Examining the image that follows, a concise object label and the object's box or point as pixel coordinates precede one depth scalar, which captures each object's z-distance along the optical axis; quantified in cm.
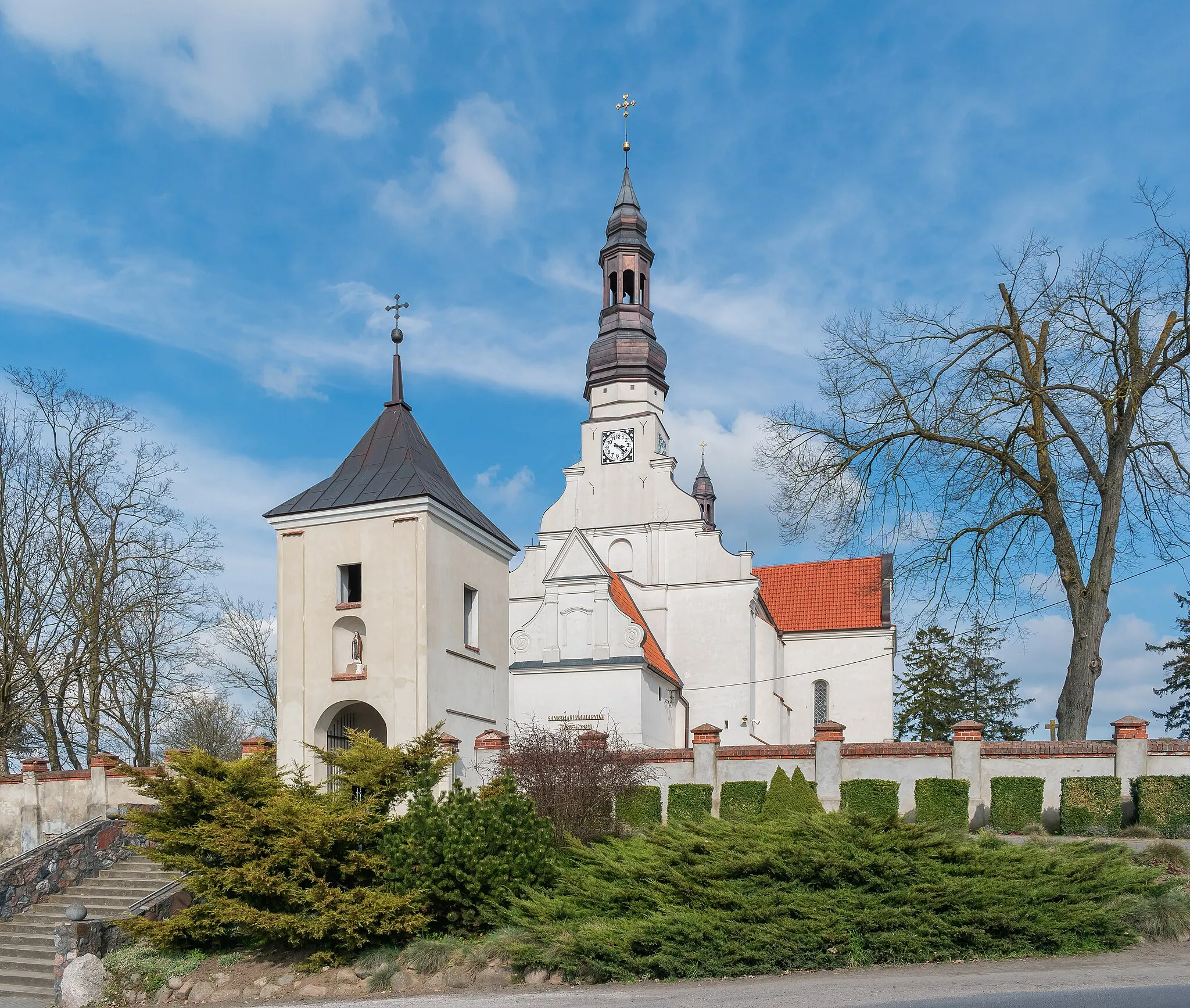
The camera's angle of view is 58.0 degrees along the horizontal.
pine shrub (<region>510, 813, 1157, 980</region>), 1041
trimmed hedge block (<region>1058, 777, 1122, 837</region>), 1661
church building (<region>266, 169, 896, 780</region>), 1789
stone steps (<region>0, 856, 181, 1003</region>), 1514
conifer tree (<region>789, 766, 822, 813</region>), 1772
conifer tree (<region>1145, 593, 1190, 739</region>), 4650
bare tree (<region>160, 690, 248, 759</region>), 4028
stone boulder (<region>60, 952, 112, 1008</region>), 1334
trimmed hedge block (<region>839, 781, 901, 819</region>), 1770
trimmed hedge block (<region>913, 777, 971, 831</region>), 1730
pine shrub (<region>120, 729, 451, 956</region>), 1256
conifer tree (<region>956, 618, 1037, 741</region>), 4841
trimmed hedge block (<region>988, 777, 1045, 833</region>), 1714
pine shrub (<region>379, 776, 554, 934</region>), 1262
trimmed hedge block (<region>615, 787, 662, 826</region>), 1828
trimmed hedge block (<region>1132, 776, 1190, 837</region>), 1622
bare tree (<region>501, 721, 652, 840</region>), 1684
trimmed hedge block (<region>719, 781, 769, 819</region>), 1833
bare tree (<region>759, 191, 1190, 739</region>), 1912
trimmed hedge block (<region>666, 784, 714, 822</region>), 1847
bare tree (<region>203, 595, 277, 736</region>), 3738
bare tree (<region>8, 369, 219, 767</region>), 2592
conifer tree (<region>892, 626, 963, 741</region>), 4781
